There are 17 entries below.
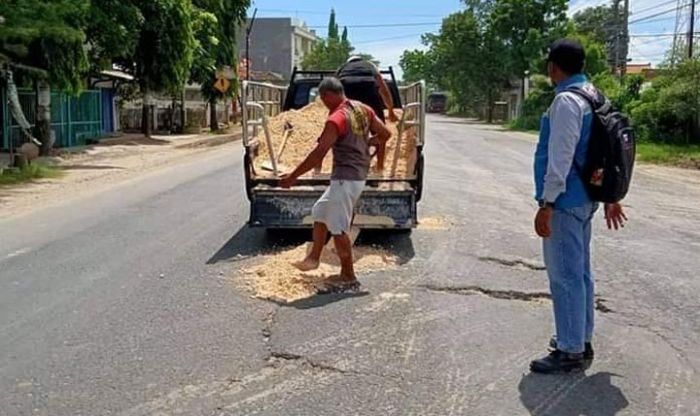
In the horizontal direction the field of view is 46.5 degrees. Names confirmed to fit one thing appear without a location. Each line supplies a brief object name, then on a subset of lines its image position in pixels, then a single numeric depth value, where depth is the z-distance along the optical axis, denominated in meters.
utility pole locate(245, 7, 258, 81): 50.95
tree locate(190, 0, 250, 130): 33.59
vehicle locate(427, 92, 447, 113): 91.06
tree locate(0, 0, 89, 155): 16.36
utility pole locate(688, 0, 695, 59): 29.11
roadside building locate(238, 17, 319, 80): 93.19
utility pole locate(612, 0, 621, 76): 49.94
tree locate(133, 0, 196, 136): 25.12
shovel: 9.46
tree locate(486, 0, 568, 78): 51.16
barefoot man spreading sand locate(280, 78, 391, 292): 6.64
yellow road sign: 37.09
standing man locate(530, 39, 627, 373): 4.57
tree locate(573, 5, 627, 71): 54.02
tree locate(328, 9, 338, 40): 111.75
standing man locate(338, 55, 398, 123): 10.48
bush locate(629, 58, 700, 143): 25.81
